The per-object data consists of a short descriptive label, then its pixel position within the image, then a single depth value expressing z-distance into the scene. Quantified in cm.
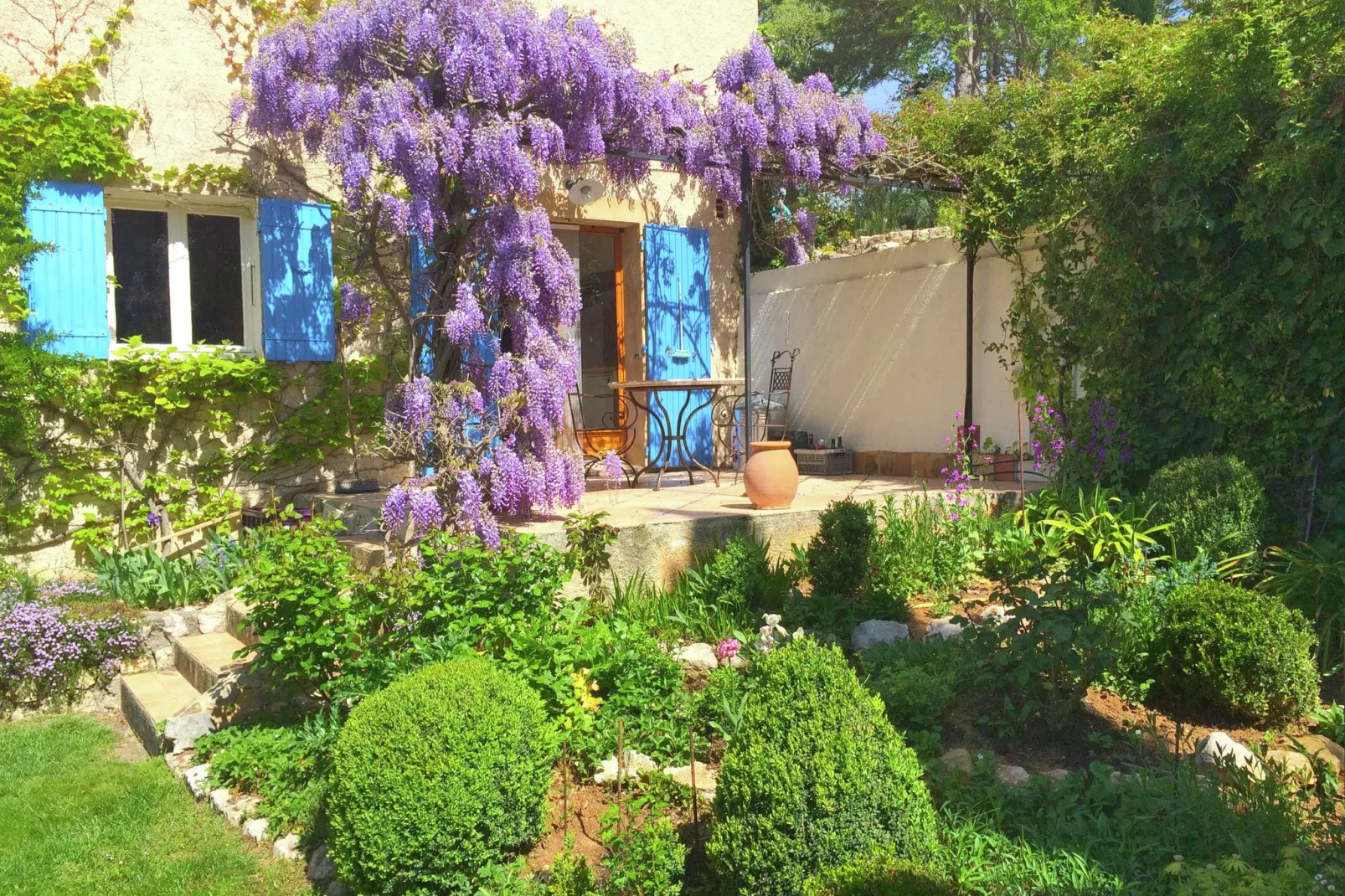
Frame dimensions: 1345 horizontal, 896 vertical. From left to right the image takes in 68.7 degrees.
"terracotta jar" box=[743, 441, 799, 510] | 533
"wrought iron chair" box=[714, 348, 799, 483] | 816
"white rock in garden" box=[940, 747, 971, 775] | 303
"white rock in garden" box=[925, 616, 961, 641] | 407
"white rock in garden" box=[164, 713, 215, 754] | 404
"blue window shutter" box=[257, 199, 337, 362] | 637
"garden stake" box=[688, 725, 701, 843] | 275
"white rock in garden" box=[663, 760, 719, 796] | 306
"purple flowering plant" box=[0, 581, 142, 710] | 469
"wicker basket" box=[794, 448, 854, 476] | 840
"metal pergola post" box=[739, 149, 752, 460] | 671
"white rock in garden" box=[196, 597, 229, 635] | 538
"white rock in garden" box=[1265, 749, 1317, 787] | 290
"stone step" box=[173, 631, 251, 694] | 448
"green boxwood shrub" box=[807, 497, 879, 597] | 446
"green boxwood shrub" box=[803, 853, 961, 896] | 209
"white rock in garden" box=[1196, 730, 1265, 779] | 304
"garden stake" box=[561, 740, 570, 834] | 299
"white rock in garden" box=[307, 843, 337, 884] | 304
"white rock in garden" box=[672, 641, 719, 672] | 395
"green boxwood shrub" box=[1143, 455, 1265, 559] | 446
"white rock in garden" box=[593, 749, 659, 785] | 322
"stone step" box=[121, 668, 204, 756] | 428
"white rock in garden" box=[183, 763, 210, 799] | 365
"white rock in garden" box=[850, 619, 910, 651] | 405
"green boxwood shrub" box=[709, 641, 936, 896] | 227
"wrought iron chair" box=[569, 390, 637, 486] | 802
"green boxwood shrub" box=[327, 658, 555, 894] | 267
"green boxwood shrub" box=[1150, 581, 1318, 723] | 340
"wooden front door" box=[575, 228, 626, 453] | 823
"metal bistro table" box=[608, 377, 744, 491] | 620
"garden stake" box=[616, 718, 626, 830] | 308
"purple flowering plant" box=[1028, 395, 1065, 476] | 591
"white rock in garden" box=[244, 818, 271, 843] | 330
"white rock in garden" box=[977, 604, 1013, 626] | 344
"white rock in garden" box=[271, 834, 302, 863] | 317
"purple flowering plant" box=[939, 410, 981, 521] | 522
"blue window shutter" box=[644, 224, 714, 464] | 808
